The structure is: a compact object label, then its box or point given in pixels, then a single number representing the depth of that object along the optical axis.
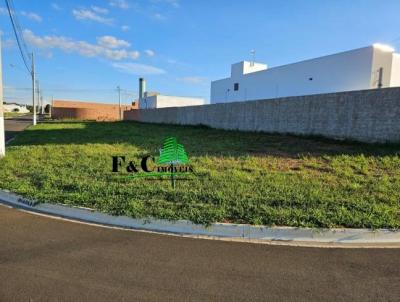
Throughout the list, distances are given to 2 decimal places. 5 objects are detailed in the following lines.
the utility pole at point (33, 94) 31.74
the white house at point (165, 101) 58.31
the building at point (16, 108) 121.01
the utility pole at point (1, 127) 10.67
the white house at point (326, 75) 22.70
